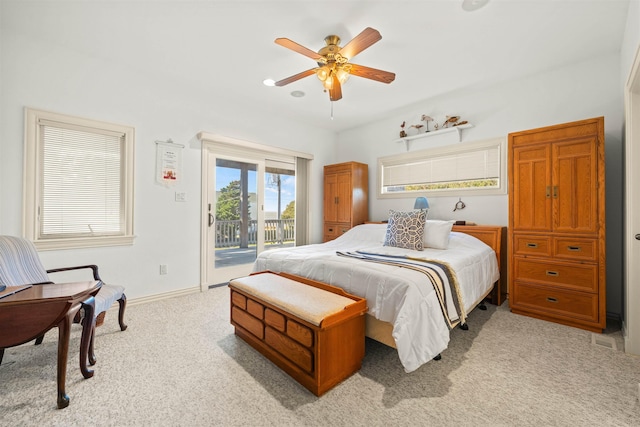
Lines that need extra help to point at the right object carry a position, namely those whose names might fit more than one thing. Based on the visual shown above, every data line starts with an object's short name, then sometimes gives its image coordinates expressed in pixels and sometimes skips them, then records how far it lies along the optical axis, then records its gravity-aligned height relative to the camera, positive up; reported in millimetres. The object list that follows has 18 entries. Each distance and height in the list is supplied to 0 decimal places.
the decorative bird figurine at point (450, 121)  3807 +1315
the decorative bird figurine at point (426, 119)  4089 +1431
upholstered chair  1887 -413
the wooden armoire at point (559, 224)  2498 -87
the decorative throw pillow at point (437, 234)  3090 -221
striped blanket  1923 -470
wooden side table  1386 -530
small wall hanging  3352 +647
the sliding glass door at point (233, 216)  3867 -27
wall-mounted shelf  3727 +1183
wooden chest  1622 -744
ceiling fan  2184 +1335
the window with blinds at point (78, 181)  2635 +341
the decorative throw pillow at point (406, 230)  3062 -182
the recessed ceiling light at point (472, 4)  2072 +1606
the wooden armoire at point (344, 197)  4641 +304
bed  1704 -504
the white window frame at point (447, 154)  3486 +848
